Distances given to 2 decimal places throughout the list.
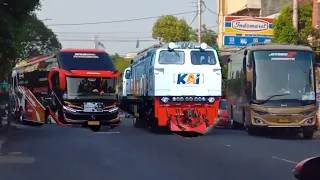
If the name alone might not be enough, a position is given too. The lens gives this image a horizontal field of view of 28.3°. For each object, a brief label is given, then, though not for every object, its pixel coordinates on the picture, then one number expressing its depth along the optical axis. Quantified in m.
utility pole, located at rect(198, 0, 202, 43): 45.07
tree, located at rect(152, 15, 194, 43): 56.66
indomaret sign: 43.91
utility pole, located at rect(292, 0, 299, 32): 29.72
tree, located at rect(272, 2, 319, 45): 32.19
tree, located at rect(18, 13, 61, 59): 51.66
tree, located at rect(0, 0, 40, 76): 20.53
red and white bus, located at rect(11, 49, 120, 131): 27.38
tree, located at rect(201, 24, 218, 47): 61.15
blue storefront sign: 44.72
